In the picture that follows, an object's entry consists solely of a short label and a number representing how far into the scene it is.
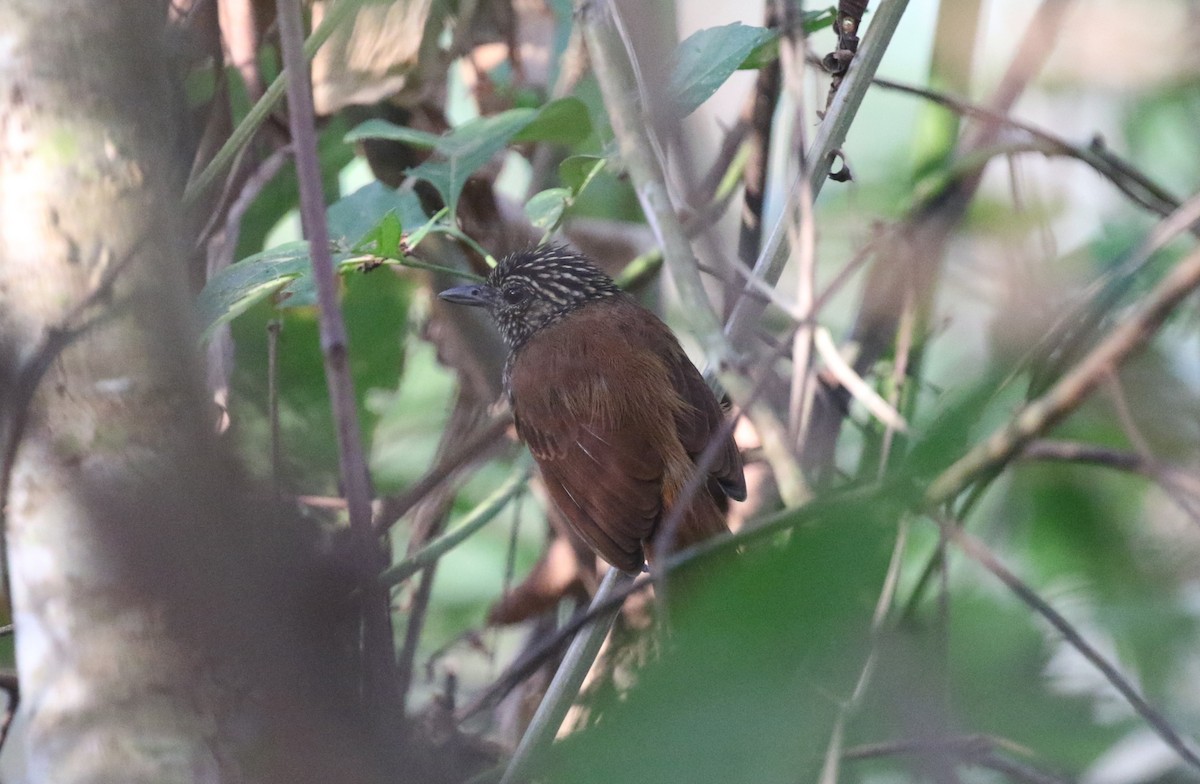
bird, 5.32
